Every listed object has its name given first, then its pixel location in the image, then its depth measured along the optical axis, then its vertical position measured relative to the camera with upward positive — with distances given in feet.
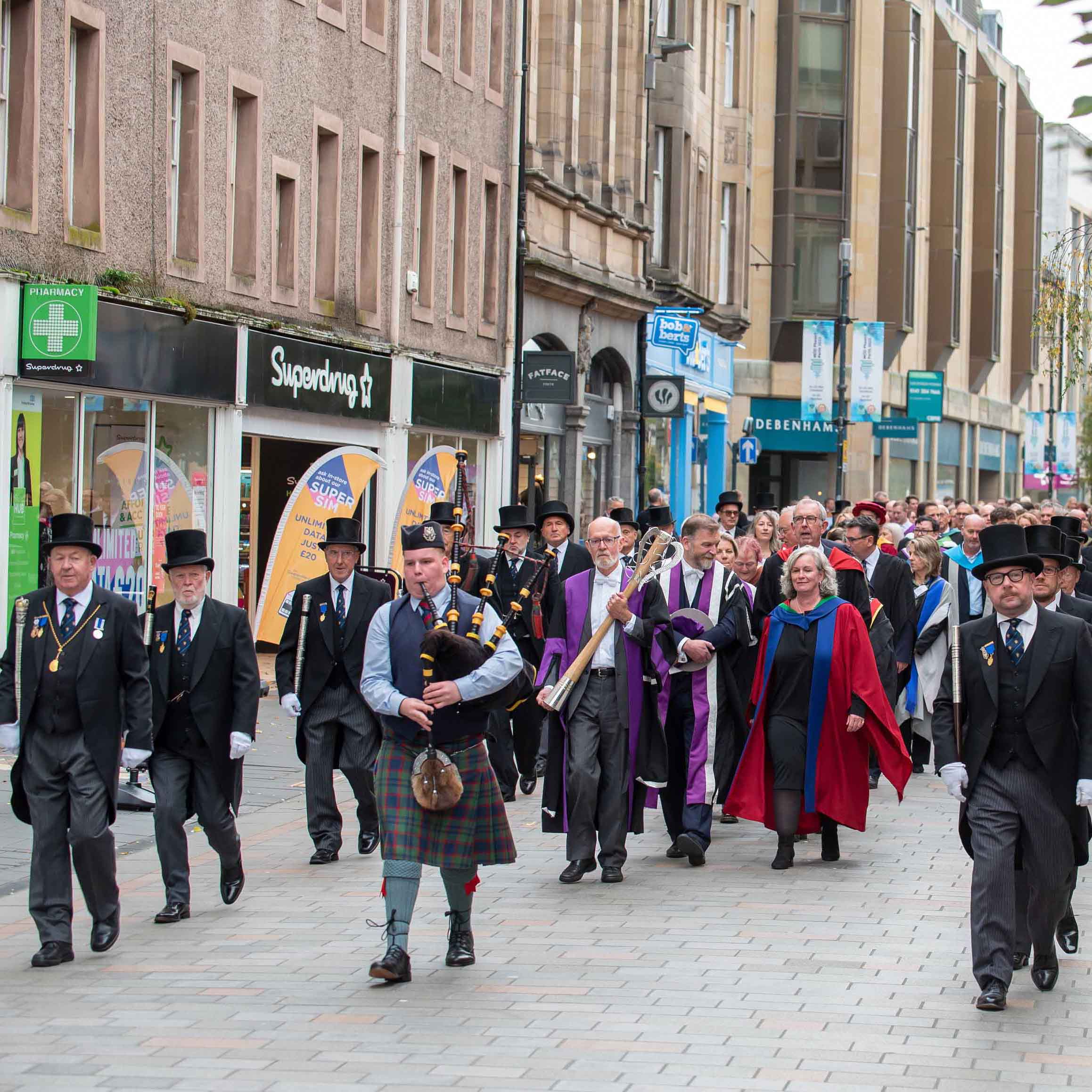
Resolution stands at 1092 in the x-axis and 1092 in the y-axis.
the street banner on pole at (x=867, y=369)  149.07 +11.33
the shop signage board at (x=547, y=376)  91.45 +6.35
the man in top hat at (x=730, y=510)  66.54 +0.12
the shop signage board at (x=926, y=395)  175.52 +10.98
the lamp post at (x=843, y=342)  138.82 +12.55
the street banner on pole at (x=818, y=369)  142.00 +10.69
